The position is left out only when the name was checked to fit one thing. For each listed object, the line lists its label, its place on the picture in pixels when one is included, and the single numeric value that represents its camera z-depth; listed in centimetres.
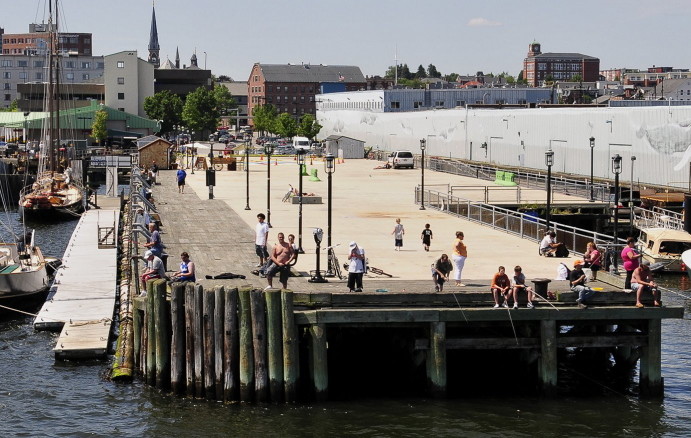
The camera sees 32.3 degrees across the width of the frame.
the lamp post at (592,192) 6443
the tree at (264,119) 18135
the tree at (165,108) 16762
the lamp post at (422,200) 5916
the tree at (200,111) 17175
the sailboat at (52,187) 7531
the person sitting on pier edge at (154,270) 3147
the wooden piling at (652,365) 2848
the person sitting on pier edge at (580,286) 2830
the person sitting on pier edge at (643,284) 2838
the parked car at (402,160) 9994
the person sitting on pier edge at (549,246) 3888
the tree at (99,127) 14200
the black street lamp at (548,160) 4350
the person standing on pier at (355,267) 3005
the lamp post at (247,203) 5872
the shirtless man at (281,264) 3077
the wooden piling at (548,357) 2809
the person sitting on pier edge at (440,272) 2997
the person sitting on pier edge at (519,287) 2806
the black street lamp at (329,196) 3403
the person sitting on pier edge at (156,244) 3365
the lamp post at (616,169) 3485
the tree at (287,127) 16262
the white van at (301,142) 13362
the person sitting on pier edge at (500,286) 2820
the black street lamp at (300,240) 3969
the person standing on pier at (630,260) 3055
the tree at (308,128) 15880
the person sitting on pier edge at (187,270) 3019
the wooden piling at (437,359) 2788
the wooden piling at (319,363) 2761
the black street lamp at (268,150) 4984
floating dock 3294
